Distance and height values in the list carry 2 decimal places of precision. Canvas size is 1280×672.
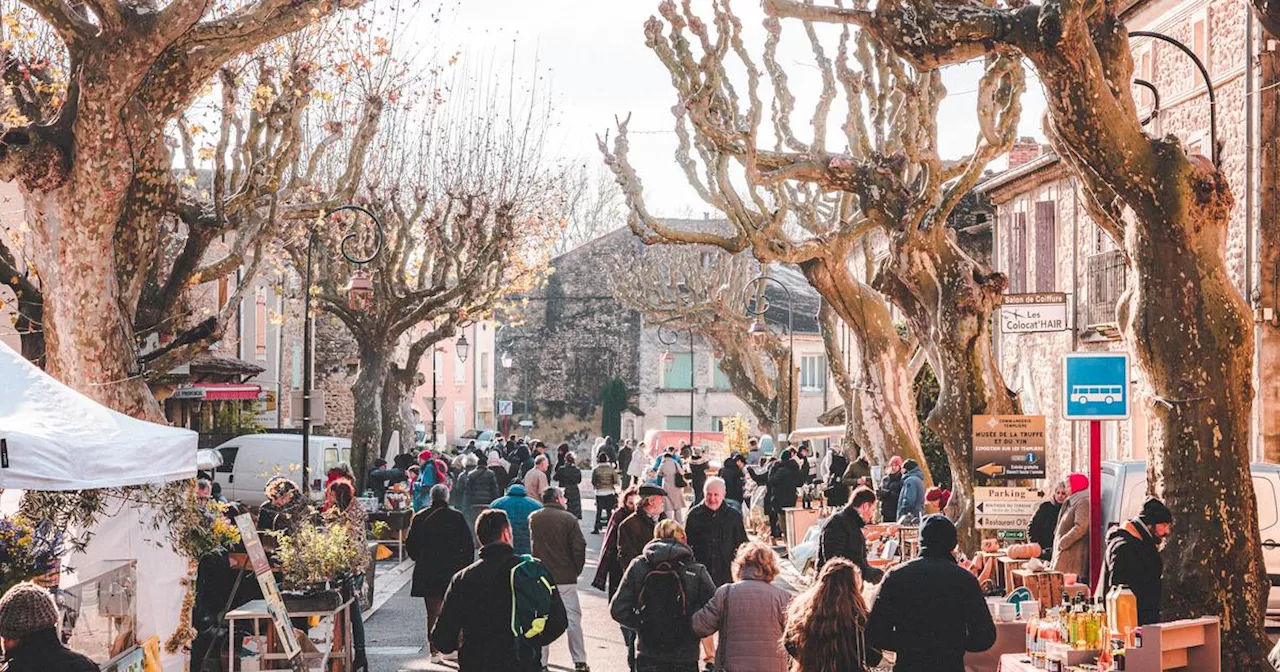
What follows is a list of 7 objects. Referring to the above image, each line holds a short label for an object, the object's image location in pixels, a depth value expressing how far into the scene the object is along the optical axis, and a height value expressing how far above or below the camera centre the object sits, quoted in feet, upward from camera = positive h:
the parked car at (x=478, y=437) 187.01 -5.39
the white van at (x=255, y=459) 96.94 -4.06
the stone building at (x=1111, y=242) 68.69 +9.93
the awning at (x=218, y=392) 111.45 +0.10
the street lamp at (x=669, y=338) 227.05 +8.57
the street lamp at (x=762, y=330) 131.03 +5.59
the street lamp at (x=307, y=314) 74.23 +3.76
